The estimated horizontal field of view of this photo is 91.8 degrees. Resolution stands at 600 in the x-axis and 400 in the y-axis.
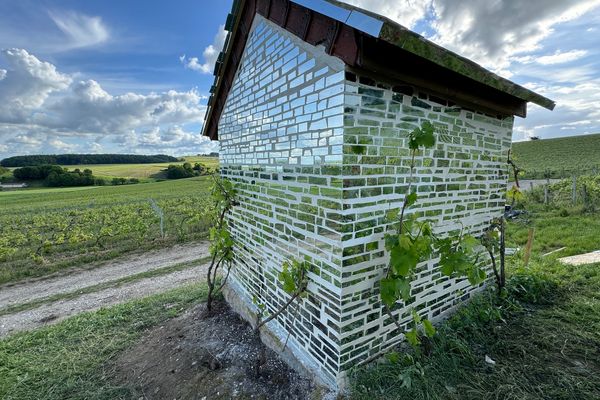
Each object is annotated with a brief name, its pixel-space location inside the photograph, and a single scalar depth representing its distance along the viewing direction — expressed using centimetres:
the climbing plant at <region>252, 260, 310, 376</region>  339
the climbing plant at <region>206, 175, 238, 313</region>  531
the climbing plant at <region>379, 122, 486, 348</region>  278
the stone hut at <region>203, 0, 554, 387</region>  286
